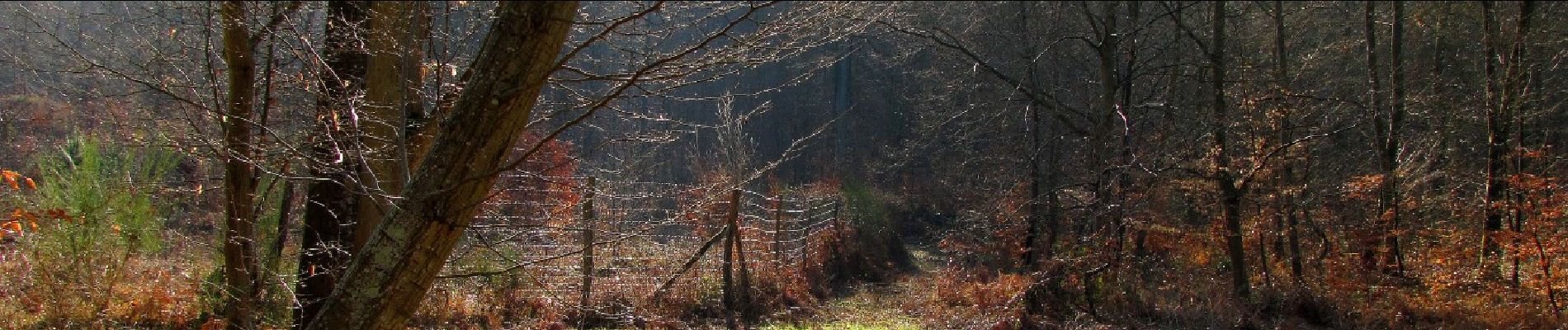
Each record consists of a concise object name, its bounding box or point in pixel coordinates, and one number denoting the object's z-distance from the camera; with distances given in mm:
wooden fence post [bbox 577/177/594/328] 8539
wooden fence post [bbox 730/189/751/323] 10812
